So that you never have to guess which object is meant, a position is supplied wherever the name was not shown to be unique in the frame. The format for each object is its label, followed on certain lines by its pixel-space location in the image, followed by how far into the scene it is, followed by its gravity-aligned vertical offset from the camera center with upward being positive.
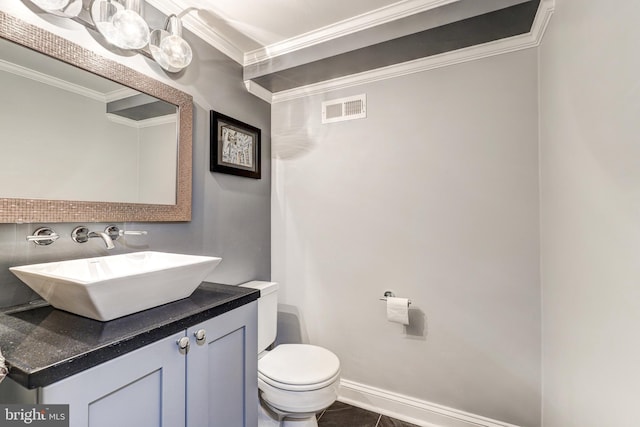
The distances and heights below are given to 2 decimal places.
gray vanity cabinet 0.73 -0.50
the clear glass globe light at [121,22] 1.25 +0.84
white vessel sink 0.86 -0.22
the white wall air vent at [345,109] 2.00 +0.75
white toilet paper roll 1.75 -0.56
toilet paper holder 1.87 -0.49
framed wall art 1.82 +0.46
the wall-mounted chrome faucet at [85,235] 1.19 -0.08
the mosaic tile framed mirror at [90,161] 1.04 +0.24
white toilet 1.47 -0.83
